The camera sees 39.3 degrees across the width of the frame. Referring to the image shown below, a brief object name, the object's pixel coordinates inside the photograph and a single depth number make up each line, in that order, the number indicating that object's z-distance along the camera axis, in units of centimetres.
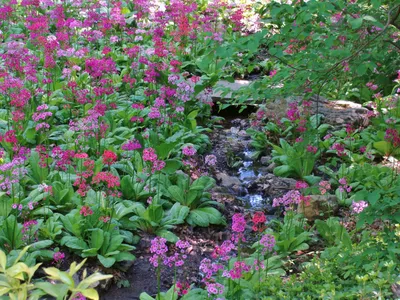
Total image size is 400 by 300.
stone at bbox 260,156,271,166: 677
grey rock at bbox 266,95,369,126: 714
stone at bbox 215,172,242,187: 623
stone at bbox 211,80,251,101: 804
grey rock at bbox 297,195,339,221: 529
